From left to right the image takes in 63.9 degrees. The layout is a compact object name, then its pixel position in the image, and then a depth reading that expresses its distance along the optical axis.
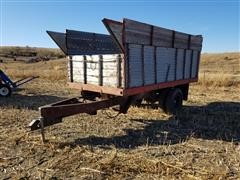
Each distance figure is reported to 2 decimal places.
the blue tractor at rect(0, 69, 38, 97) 7.20
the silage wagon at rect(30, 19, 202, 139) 3.93
